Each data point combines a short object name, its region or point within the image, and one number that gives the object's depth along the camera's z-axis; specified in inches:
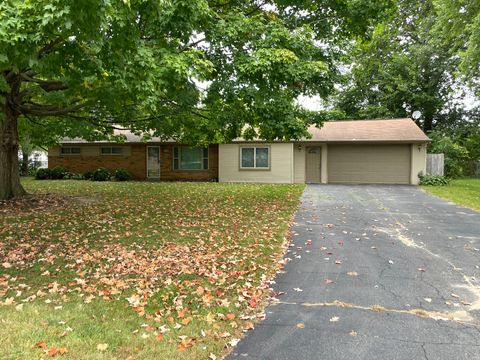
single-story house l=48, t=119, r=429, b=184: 814.5
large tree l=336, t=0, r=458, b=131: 1055.6
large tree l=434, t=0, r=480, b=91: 622.5
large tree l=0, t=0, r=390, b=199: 188.4
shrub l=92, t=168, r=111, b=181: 877.2
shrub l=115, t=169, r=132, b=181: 877.2
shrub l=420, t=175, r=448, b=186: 772.0
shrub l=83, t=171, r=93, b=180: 895.1
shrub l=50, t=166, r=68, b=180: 903.7
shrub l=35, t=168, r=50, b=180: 901.8
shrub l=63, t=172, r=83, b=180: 906.7
